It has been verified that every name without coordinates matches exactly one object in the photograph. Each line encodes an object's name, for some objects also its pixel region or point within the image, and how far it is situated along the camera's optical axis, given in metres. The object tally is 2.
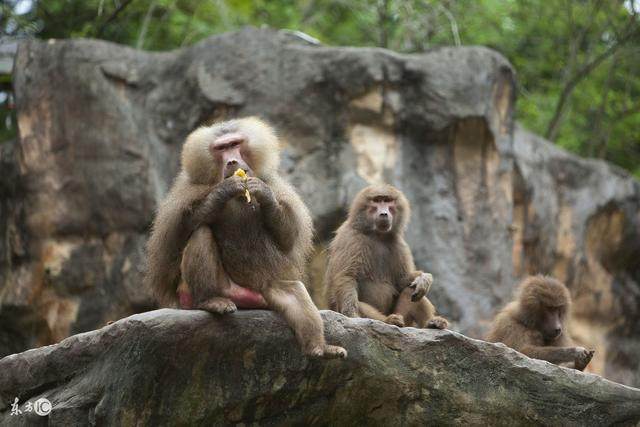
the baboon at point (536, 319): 15.52
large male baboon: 11.03
